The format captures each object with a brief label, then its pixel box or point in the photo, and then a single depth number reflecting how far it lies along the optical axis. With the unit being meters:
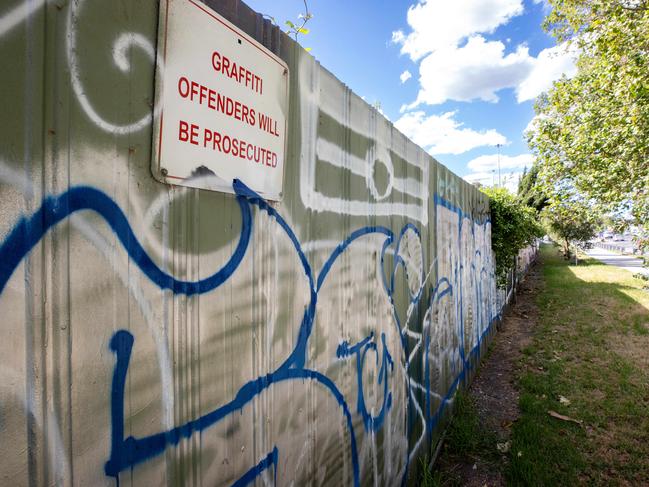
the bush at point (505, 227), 7.97
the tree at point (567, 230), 21.77
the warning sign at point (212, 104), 1.08
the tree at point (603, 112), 5.92
